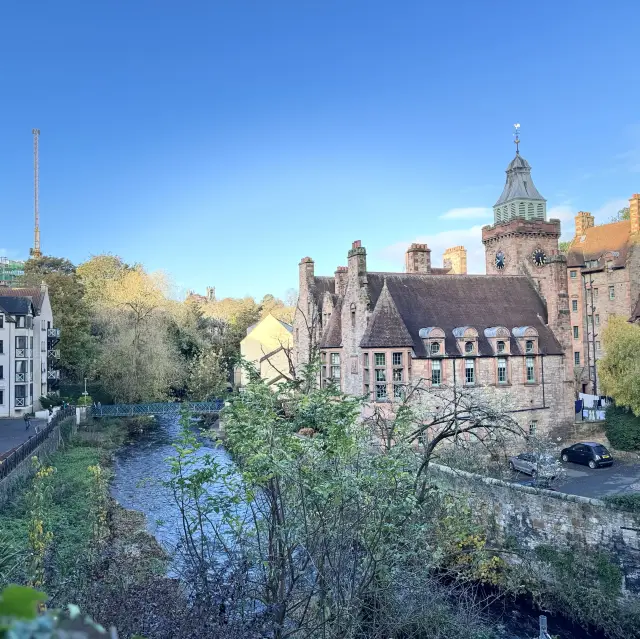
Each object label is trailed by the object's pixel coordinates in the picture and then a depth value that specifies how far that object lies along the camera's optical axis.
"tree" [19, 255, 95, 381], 59.50
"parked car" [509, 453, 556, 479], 24.45
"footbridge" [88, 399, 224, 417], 50.42
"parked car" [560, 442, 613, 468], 28.56
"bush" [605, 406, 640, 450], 31.59
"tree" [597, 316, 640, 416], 30.45
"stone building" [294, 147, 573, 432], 32.38
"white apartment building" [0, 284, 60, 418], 47.12
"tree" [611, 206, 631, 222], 70.29
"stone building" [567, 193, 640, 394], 43.41
